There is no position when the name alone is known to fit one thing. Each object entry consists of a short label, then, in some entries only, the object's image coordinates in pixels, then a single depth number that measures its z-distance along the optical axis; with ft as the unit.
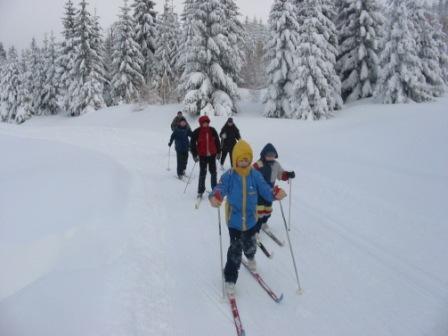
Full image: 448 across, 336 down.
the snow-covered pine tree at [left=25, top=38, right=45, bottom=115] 167.73
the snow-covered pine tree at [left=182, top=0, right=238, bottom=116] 84.38
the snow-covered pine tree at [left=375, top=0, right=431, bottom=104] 76.48
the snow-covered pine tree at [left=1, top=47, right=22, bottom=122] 161.89
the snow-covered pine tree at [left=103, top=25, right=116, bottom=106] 158.13
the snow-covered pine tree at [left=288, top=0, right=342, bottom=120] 78.74
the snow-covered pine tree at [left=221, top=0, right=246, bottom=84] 89.56
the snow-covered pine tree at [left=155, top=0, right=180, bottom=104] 127.24
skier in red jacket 31.96
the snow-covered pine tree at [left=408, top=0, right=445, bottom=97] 79.61
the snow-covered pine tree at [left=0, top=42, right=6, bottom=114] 165.99
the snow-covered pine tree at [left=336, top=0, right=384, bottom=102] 88.33
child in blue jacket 16.22
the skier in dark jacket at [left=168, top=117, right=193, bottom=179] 38.75
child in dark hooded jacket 21.45
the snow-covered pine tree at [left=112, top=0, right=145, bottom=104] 128.77
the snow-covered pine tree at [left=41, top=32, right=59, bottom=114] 162.61
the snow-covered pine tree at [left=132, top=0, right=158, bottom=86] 129.59
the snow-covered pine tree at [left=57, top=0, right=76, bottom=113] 145.79
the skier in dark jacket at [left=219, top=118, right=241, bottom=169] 40.70
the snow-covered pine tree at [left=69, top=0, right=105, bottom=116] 136.67
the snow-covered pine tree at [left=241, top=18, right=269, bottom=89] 164.96
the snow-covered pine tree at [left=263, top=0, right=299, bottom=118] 84.64
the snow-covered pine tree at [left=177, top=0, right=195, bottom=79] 86.41
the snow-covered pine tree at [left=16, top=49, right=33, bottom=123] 160.25
